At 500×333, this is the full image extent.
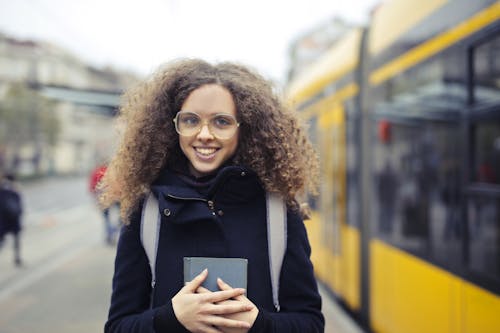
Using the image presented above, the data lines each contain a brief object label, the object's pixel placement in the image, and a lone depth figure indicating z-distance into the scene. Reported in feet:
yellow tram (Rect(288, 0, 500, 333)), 9.73
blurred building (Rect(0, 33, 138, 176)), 118.83
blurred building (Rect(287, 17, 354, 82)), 135.54
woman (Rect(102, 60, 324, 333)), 4.65
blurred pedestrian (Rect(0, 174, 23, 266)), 26.25
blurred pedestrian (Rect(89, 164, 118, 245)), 36.11
